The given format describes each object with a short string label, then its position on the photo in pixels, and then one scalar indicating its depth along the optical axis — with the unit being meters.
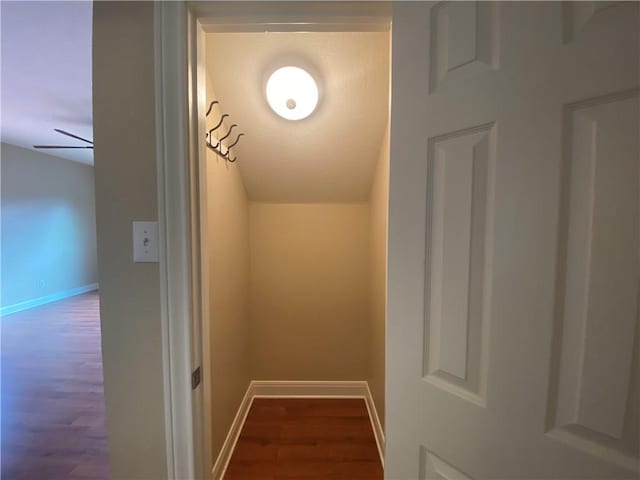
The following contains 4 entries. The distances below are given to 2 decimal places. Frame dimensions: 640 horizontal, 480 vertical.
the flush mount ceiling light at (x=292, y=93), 1.26
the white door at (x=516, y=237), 0.44
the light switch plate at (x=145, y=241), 0.73
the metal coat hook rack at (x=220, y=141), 1.26
